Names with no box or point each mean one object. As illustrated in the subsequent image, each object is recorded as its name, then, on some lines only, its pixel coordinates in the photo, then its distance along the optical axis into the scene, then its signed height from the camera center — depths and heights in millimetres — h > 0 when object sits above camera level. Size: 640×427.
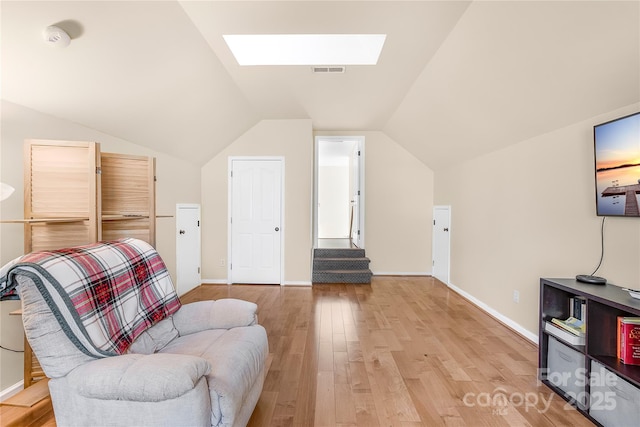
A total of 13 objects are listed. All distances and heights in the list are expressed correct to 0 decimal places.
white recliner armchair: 1093 -639
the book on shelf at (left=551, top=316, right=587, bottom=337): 1807 -753
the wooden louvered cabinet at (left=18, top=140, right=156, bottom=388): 1842 +98
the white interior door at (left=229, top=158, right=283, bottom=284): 4426 -129
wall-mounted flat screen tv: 1680 +308
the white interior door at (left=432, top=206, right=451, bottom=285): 4465 -497
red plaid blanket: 1176 -394
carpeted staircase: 4570 -915
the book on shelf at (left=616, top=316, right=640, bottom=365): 1571 -722
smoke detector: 1623 +1035
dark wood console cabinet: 1510 -904
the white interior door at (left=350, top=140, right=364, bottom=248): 5070 +416
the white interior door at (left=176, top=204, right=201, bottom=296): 3936 -533
